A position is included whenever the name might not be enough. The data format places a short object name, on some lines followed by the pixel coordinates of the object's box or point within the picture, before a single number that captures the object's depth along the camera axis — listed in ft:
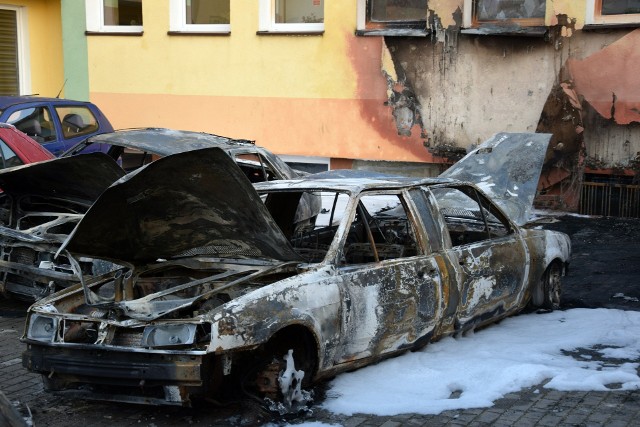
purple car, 40.24
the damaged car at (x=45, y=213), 25.18
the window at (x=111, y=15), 57.88
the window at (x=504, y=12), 44.96
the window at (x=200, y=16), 54.39
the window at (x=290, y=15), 51.55
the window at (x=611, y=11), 42.32
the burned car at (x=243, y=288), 17.46
